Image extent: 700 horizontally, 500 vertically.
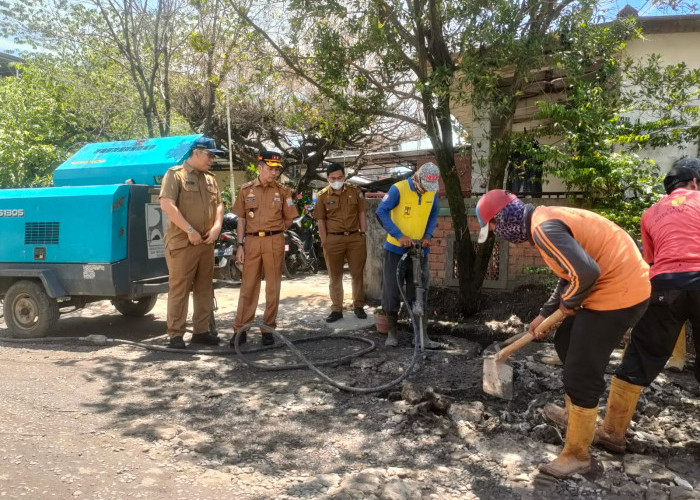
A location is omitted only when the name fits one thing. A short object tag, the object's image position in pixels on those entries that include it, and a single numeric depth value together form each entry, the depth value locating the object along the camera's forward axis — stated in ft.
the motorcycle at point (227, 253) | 32.35
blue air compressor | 18.33
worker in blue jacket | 17.87
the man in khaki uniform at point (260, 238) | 18.17
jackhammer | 17.21
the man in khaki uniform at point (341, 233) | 22.16
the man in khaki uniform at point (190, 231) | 16.99
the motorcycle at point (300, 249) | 35.12
